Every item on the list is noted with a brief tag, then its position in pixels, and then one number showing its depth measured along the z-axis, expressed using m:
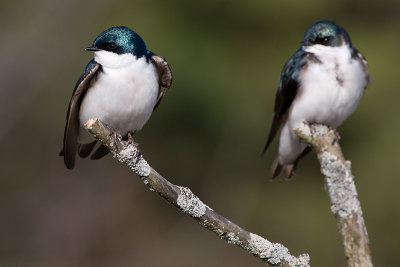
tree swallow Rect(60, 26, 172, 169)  4.31
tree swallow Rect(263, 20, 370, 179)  4.39
